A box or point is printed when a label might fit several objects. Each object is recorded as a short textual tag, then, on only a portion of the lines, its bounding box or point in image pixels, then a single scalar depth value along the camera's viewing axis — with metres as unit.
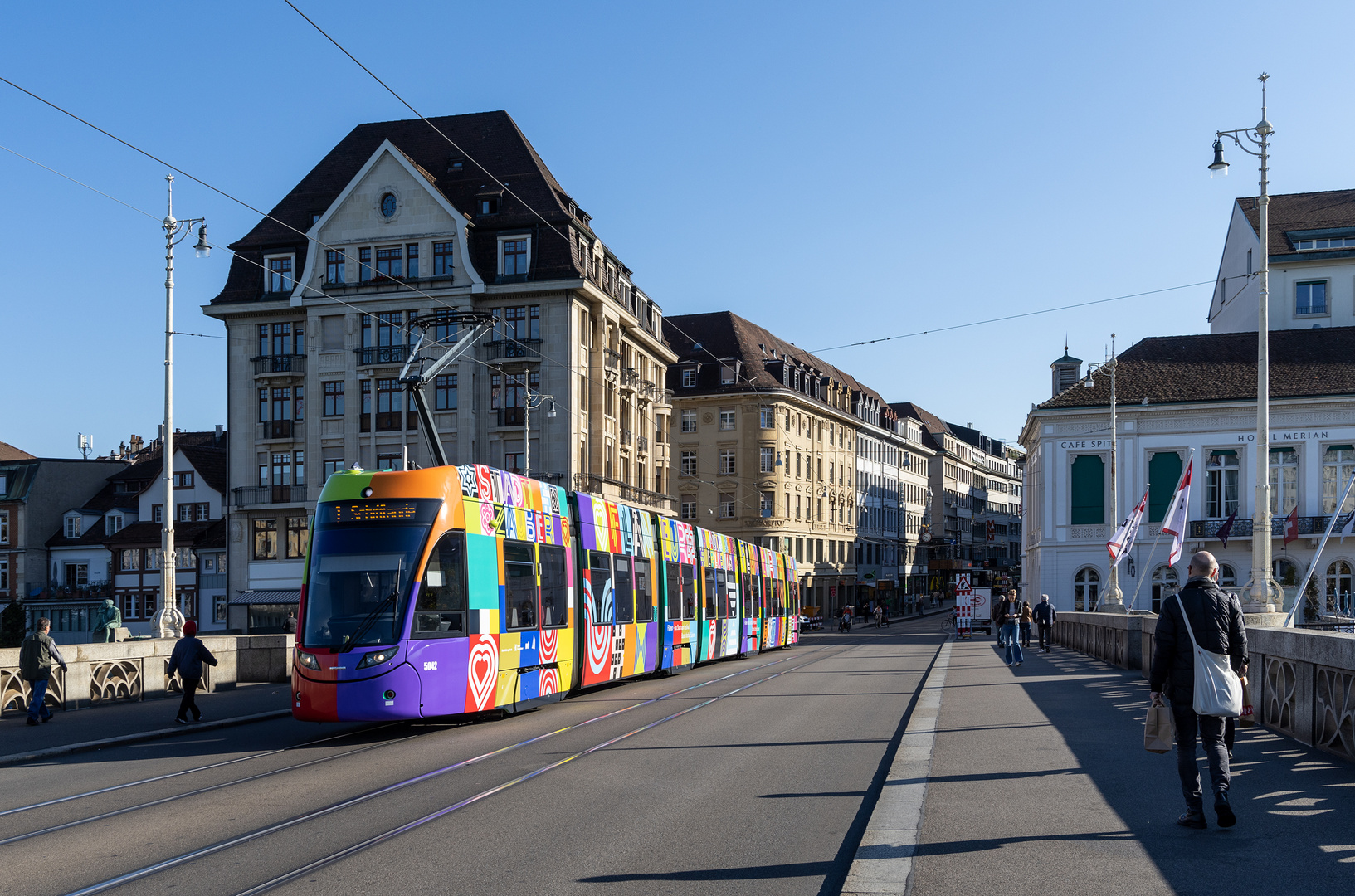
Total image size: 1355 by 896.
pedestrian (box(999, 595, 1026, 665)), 27.87
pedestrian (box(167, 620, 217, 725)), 17.33
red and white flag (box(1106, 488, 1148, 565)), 33.69
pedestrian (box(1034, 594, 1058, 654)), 36.25
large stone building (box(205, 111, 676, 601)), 55.28
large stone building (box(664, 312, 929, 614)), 86.94
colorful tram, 14.61
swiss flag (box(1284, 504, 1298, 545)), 48.97
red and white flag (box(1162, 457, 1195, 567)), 26.58
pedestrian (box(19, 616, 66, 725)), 17.77
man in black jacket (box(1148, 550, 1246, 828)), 8.22
